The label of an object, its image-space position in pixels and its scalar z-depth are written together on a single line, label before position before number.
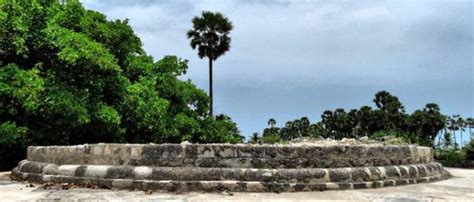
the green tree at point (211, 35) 31.31
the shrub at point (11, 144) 11.43
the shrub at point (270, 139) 19.89
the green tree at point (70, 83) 11.83
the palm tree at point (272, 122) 103.44
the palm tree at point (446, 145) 26.59
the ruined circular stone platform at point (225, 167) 6.90
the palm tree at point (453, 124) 88.44
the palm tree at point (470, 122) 88.31
